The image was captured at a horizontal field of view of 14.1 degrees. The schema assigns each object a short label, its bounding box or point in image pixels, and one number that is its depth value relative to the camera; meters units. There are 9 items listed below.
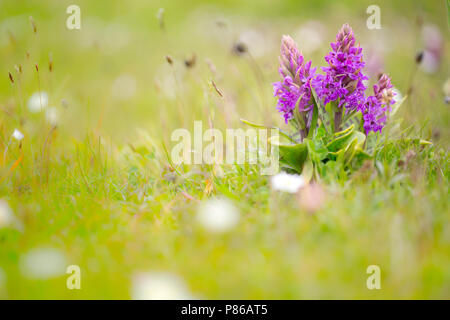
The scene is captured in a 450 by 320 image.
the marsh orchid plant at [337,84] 1.39
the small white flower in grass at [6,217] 1.37
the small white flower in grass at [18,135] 1.45
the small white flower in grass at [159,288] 1.32
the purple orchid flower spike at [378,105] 1.40
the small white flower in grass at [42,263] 1.34
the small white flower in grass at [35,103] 1.60
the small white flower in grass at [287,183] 1.38
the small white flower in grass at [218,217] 1.36
